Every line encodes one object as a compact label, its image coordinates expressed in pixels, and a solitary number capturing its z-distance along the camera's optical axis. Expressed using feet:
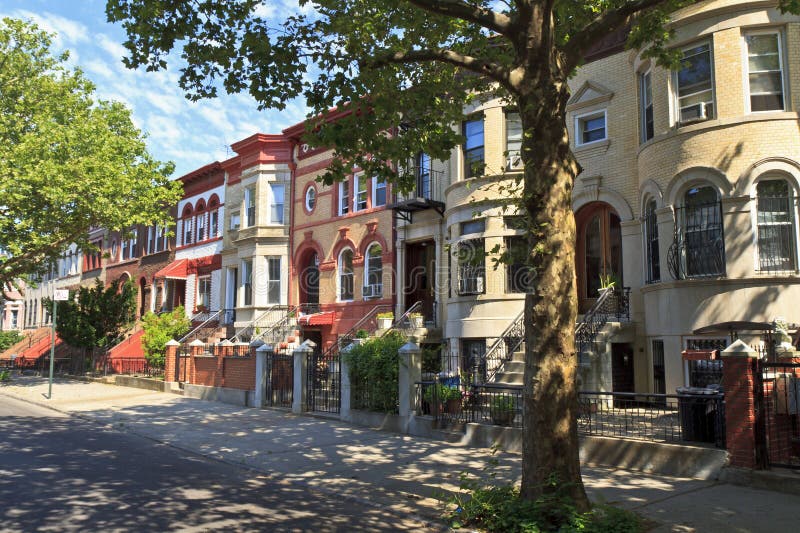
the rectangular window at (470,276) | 58.80
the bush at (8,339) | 138.00
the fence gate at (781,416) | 26.73
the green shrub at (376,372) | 43.73
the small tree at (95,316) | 88.99
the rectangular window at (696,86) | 44.57
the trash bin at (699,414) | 29.12
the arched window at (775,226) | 40.93
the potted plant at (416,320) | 62.69
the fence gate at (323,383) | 50.98
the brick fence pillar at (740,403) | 26.50
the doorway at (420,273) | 69.15
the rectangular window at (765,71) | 42.57
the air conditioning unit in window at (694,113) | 44.29
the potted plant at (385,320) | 65.98
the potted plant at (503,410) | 36.88
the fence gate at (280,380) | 55.93
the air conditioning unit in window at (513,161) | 56.20
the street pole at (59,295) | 63.00
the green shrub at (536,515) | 19.80
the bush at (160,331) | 79.20
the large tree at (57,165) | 73.26
